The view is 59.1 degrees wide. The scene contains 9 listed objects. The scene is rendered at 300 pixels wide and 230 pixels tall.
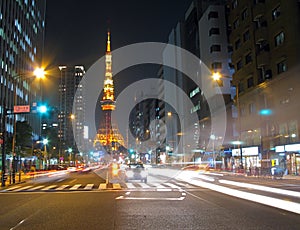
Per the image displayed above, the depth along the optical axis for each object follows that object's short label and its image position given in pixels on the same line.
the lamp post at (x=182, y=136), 80.88
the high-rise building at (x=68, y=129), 121.54
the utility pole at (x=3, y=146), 20.80
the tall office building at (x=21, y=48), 53.65
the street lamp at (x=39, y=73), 21.66
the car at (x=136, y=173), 22.72
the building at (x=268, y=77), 29.51
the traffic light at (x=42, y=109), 20.84
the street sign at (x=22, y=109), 20.39
